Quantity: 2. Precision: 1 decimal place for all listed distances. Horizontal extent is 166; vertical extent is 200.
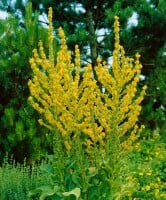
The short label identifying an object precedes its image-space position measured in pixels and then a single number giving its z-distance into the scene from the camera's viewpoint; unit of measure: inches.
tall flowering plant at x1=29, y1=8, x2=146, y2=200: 186.7
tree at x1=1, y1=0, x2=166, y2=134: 416.5
